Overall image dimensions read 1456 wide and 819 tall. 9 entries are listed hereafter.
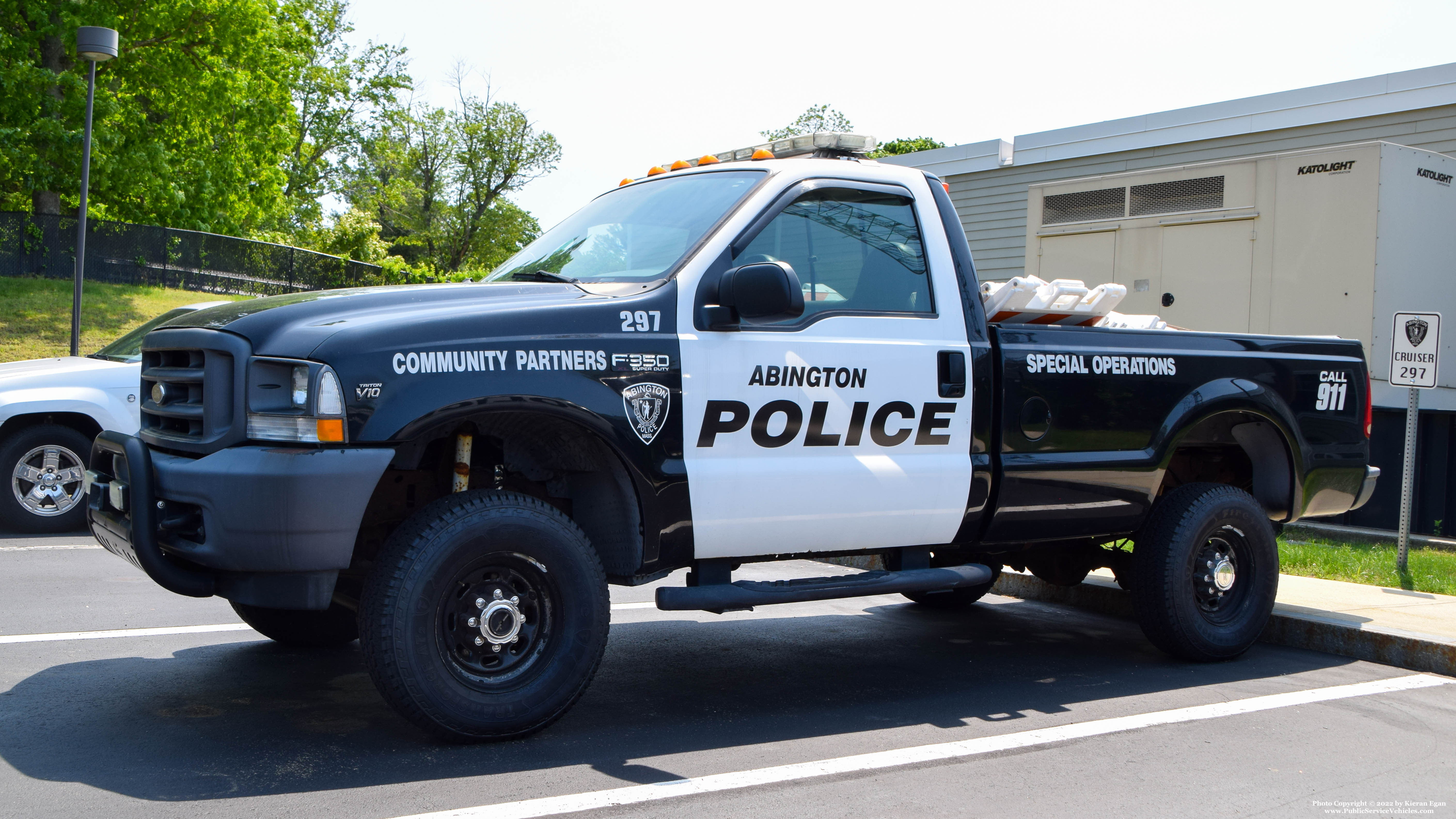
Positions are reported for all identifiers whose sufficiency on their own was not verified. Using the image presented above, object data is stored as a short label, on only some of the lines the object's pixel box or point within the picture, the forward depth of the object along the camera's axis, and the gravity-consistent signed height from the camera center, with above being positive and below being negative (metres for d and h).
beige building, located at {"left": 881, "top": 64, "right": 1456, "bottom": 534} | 10.86 +2.13
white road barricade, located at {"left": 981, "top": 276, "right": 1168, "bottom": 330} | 5.60 +0.62
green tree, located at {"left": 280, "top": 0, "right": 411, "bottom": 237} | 48.69 +12.39
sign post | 8.07 +0.61
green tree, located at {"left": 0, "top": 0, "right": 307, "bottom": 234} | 21.53 +5.60
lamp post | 13.64 +3.82
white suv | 8.72 -0.31
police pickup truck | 3.91 -0.10
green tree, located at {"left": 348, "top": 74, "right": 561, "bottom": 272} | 52.84 +10.04
